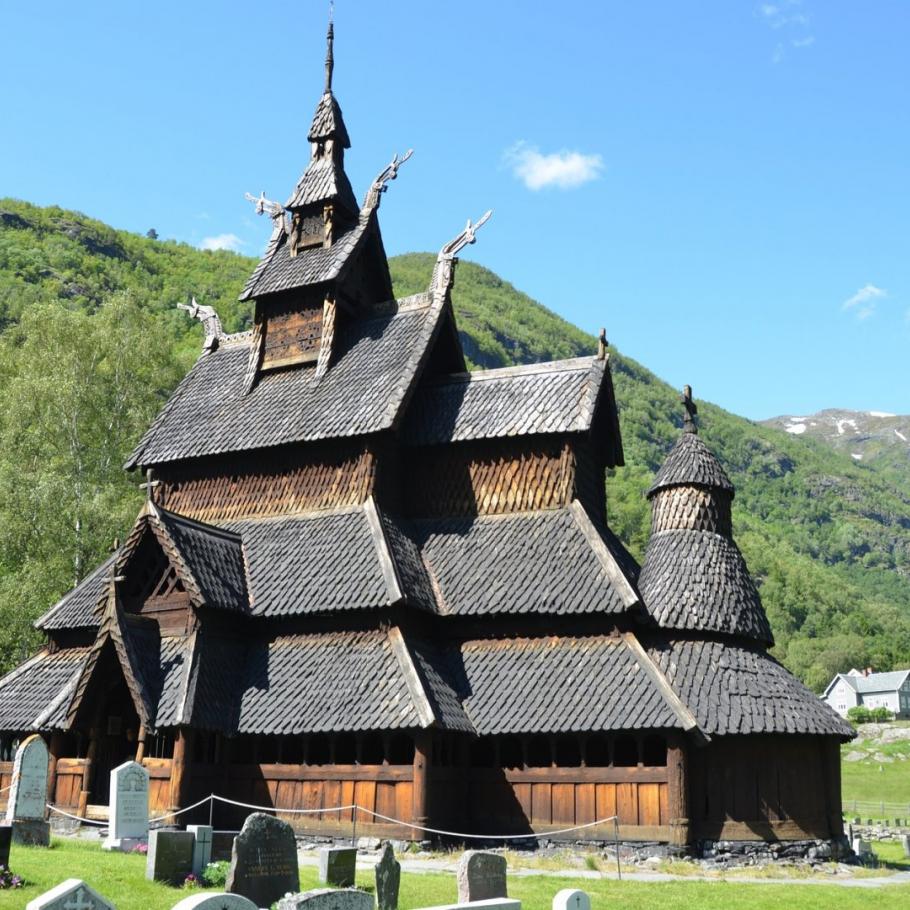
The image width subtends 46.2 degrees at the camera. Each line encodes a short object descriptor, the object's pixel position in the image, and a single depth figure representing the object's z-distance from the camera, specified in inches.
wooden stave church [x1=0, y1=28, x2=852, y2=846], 836.6
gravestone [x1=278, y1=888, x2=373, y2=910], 386.6
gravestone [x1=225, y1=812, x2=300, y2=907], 493.0
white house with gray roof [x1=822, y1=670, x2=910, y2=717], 4638.3
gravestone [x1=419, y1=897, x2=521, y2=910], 398.4
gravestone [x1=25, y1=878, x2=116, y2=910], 367.2
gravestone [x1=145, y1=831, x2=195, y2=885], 564.1
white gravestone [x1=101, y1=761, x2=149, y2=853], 689.0
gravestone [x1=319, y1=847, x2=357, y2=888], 577.3
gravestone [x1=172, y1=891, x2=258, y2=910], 354.3
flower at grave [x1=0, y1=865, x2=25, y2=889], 504.5
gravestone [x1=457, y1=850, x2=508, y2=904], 512.4
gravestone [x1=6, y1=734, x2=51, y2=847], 680.4
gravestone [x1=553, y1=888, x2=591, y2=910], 440.1
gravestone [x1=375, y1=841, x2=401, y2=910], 531.5
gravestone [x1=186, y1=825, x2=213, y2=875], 584.7
